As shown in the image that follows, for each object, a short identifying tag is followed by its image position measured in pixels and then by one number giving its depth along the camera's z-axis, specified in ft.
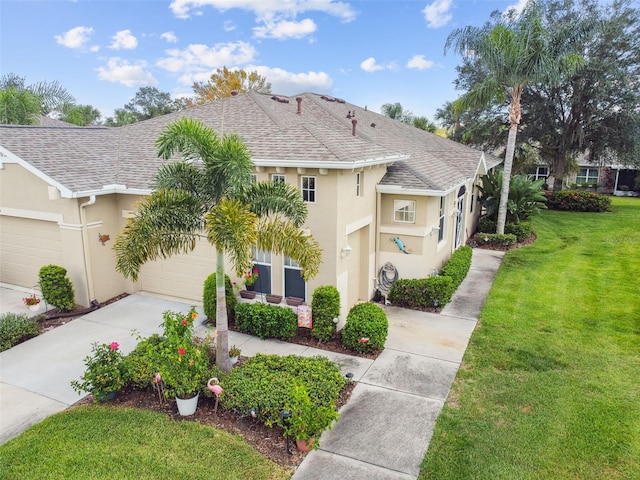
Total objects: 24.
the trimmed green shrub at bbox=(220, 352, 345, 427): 23.29
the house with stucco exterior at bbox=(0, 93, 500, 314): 34.63
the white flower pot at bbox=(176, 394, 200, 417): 23.91
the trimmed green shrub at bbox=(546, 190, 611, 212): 92.48
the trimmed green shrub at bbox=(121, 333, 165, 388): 25.13
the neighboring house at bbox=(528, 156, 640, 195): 132.26
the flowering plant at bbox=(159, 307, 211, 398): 23.81
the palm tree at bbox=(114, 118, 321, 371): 23.25
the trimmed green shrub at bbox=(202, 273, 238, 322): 35.58
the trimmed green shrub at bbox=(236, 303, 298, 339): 33.83
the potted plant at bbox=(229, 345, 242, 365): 29.78
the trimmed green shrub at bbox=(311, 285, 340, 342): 33.14
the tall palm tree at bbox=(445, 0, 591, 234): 54.90
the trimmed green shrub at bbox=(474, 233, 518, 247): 63.82
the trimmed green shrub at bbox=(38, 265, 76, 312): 37.73
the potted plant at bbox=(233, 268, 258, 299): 37.09
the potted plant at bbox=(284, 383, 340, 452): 21.06
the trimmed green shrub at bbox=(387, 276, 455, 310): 40.60
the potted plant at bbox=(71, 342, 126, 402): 24.62
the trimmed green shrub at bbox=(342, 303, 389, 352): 31.68
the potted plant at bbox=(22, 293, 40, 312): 38.32
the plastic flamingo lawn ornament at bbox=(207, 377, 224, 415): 23.68
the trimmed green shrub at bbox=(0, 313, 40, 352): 32.48
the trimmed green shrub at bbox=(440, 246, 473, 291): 45.14
